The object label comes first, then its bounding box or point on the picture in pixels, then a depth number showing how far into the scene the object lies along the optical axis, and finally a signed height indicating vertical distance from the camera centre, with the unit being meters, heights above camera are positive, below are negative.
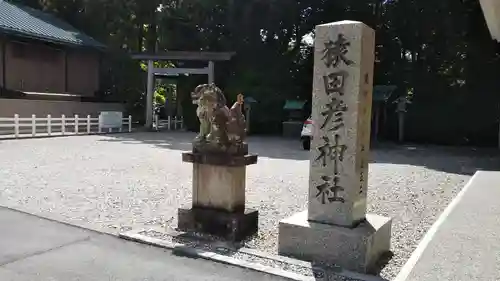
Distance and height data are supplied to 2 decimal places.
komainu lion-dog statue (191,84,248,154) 4.99 -0.15
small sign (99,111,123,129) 21.38 -0.67
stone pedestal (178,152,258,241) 4.96 -1.00
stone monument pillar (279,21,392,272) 4.22 -0.43
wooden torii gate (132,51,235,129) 22.52 +2.33
